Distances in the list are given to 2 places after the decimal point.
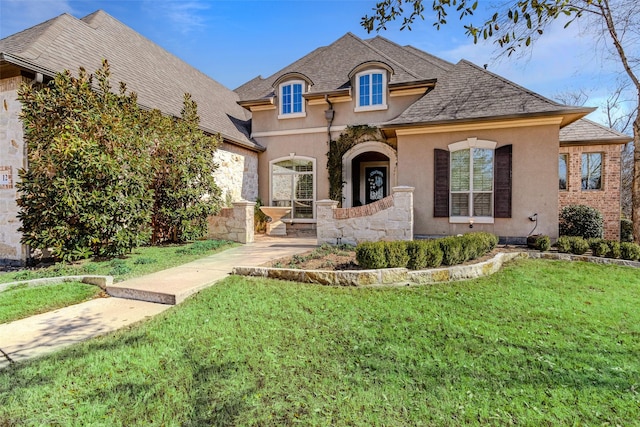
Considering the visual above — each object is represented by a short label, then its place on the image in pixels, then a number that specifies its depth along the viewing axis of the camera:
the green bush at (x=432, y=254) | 5.98
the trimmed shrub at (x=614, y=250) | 7.67
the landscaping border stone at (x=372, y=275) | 5.38
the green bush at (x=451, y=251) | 6.19
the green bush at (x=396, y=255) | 5.69
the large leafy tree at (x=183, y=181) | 8.75
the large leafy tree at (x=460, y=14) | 2.57
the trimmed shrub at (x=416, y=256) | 5.86
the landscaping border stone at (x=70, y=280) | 5.16
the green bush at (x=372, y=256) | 5.63
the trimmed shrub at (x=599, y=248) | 7.73
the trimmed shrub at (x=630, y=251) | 7.50
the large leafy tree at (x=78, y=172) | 6.24
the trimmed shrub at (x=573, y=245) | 7.89
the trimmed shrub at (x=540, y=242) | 8.13
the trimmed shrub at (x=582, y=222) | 10.41
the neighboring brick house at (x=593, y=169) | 11.65
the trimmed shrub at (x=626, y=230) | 12.05
